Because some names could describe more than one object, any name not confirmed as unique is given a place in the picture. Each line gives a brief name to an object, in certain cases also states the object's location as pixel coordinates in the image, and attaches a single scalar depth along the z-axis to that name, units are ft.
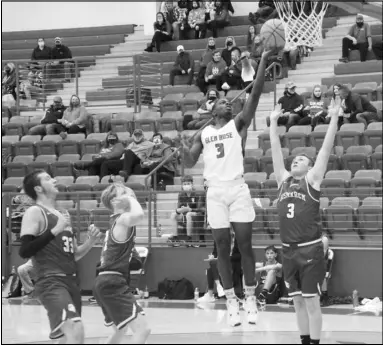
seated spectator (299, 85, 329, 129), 48.19
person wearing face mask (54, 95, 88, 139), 58.39
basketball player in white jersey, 27.22
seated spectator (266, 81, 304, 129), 49.44
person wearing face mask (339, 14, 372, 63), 55.47
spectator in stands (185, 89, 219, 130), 53.06
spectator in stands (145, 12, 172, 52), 66.18
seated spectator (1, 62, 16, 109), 64.13
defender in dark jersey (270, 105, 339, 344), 25.91
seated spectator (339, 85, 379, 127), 44.24
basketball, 29.71
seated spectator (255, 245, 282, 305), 40.45
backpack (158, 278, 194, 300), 44.86
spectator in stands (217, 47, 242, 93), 56.44
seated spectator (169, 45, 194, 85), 60.34
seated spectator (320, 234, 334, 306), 35.89
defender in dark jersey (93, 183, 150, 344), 24.68
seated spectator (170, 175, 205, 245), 45.24
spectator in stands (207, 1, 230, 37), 65.57
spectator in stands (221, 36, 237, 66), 58.39
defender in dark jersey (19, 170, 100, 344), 23.88
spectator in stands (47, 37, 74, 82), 66.13
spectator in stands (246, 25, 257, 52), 60.23
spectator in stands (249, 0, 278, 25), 62.75
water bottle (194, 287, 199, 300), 44.07
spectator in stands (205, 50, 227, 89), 57.52
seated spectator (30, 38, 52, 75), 66.33
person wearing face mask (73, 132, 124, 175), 53.26
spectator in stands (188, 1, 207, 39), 65.92
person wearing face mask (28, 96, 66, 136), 59.26
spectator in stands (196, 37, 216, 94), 58.95
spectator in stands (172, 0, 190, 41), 67.05
